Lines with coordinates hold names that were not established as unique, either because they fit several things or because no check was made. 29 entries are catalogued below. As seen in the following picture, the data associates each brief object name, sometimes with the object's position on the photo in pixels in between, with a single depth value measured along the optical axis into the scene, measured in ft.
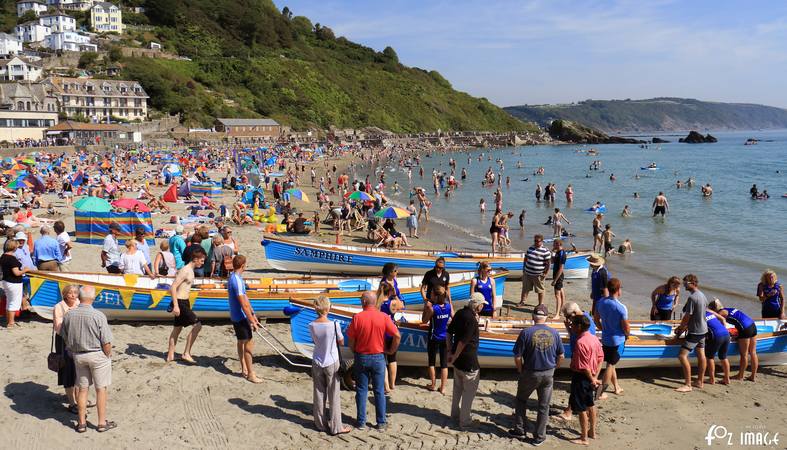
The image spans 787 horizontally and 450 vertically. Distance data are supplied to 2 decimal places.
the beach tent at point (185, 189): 85.30
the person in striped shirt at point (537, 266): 37.68
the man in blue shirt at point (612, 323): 24.02
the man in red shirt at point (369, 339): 20.35
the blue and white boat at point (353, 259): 47.96
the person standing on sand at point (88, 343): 19.27
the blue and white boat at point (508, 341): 26.94
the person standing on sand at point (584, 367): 20.56
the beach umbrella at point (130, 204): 58.49
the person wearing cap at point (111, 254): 36.06
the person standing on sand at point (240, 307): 24.04
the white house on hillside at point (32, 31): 345.51
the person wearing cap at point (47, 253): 34.24
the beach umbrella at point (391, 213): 59.06
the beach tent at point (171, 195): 81.15
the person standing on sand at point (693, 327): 25.77
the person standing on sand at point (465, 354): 20.98
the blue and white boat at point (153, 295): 31.58
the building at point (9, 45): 314.76
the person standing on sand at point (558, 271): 38.04
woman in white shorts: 29.63
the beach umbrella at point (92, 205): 54.58
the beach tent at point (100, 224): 54.60
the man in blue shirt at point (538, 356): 20.08
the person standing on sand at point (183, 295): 25.62
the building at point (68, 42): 326.65
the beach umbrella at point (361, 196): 67.02
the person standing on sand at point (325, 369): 20.12
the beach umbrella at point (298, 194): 75.61
